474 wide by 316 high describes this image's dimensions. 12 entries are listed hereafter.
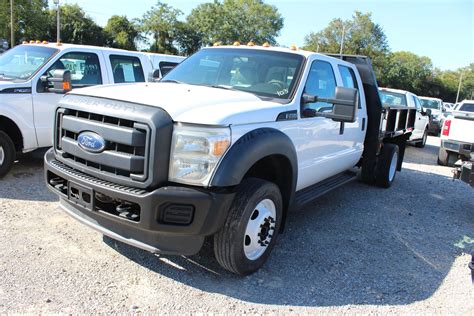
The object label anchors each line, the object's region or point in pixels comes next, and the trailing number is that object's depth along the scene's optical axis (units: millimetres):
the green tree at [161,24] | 54781
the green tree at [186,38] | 55625
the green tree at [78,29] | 49406
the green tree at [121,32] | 52044
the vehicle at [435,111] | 17938
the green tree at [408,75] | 62281
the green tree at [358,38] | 64000
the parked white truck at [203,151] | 3055
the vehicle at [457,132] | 8180
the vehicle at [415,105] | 12312
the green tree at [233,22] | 55406
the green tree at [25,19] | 34853
